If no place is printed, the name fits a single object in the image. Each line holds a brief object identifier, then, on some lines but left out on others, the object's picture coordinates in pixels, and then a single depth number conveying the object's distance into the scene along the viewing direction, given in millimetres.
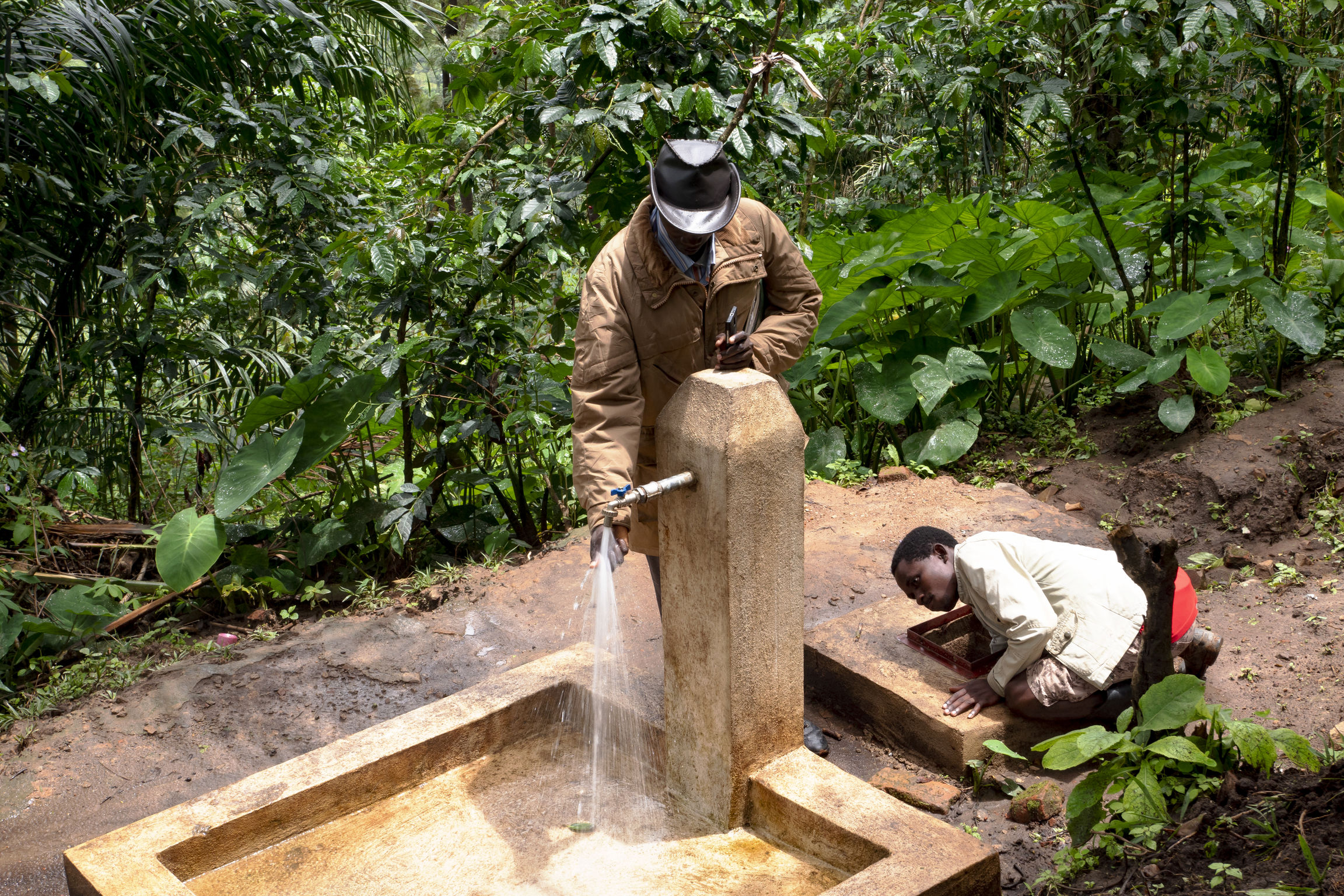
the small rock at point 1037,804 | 2781
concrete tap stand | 2375
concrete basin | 2312
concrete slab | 3041
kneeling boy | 2941
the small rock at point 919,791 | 2918
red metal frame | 3260
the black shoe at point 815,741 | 3223
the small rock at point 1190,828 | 2342
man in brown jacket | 2650
